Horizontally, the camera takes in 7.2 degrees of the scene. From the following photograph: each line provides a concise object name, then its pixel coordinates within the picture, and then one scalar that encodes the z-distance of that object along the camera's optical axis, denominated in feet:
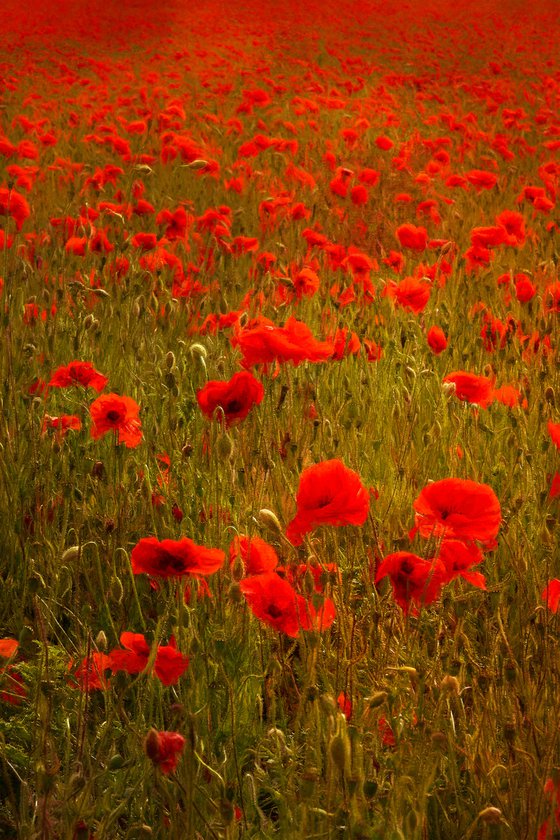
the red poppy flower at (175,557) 13.35
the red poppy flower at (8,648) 13.45
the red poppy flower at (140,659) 13.40
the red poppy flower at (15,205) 18.25
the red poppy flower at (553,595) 13.66
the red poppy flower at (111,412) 14.61
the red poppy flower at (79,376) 15.02
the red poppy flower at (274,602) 13.38
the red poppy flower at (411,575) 13.33
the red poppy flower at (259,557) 13.65
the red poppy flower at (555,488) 13.75
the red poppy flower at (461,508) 13.42
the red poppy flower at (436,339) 15.92
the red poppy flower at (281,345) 14.21
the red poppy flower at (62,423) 14.78
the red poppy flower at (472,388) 14.78
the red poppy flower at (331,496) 13.37
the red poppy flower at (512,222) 20.42
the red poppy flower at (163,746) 12.81
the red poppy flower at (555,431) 13.52
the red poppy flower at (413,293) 16.91
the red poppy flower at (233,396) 14.09
